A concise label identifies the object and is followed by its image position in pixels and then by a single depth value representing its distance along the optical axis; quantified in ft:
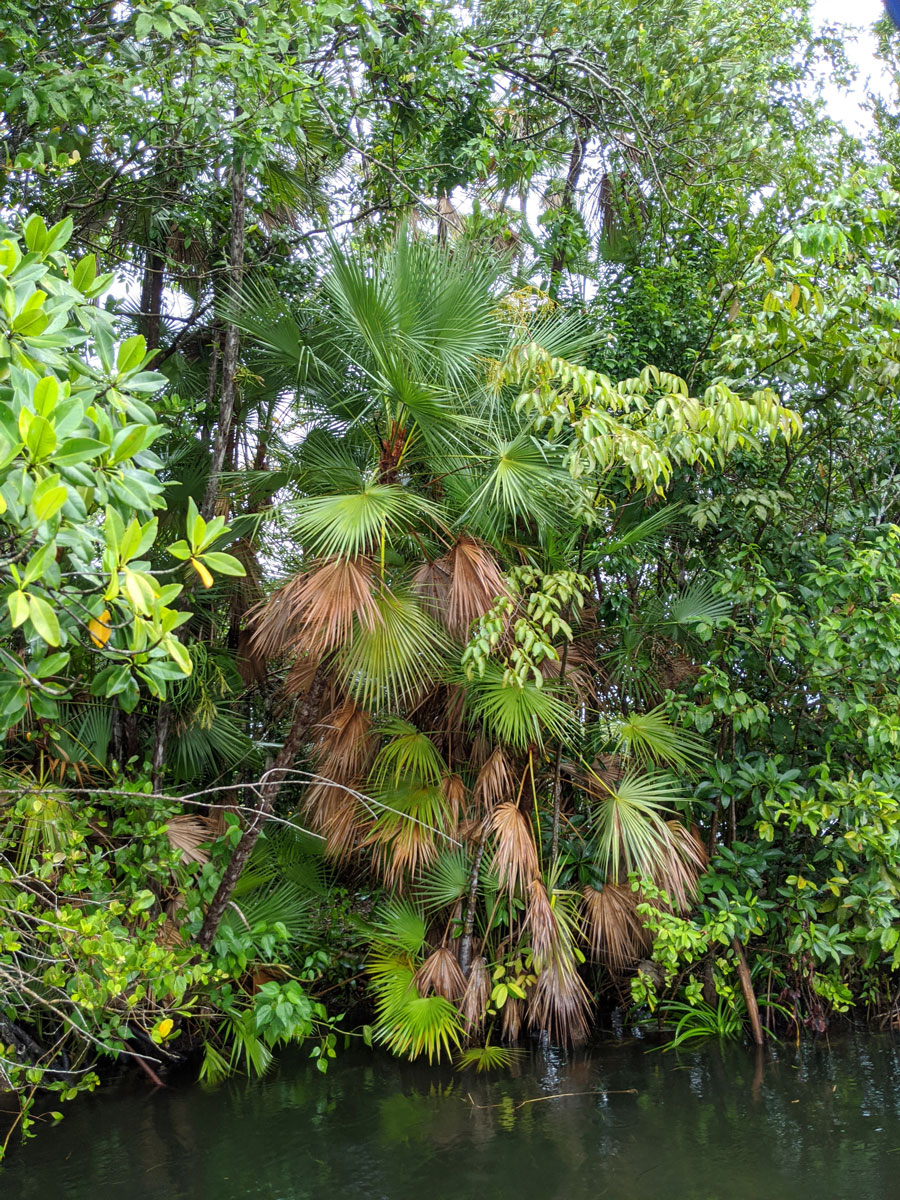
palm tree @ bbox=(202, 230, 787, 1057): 15.76
